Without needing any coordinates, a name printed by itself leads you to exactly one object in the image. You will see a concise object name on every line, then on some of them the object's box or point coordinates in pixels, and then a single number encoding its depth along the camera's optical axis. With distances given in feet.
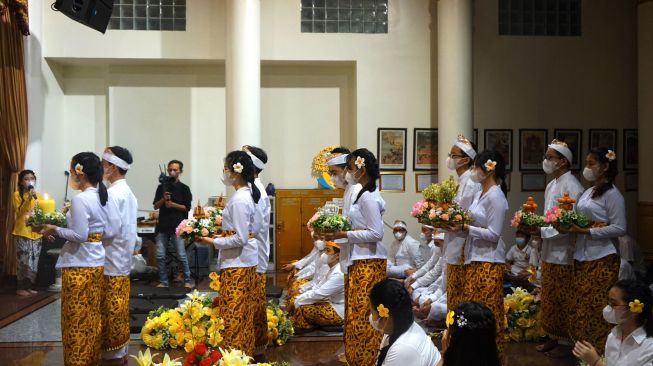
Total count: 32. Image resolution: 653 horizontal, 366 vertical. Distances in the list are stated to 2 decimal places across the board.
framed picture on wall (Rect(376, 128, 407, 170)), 40.86
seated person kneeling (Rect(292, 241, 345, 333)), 24.62
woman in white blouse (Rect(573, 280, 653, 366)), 13.66
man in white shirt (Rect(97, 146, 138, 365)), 19.84
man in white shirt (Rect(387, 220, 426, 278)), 33.32
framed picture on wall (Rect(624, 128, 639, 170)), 41.81
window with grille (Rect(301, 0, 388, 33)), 41.14
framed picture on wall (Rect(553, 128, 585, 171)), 41.63
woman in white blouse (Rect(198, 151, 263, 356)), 18.25
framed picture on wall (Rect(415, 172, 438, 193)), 41.14
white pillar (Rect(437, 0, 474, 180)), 39.04
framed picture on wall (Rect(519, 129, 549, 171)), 41.60
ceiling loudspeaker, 30.09
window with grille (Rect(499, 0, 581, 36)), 41.65
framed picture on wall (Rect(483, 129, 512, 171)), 41.47
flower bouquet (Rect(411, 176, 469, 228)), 18.28
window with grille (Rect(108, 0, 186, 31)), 40.52
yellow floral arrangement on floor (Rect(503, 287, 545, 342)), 23.21
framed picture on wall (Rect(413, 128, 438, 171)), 40.96
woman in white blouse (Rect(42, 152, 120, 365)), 17.98
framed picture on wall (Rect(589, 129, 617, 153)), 41.60
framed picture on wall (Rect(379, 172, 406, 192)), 41.16
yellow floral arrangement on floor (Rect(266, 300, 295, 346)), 22.74
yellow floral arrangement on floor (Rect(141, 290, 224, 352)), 20.68
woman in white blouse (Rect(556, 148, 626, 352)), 19.84
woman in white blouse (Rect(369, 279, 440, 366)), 11.68
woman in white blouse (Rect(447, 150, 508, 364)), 18.33
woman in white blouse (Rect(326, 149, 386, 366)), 18.38
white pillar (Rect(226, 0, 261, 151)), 38.14
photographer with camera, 33.42
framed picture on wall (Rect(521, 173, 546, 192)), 41.88
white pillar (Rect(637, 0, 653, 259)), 39.09
